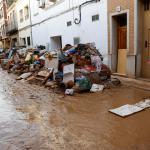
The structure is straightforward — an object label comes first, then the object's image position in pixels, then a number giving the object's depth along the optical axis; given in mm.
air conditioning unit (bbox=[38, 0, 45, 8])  15723
